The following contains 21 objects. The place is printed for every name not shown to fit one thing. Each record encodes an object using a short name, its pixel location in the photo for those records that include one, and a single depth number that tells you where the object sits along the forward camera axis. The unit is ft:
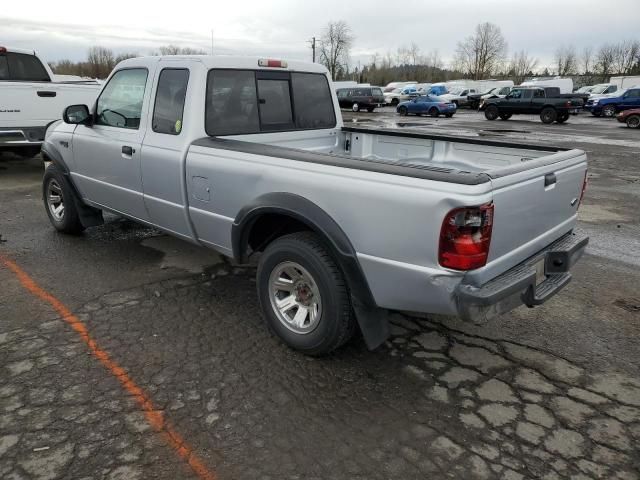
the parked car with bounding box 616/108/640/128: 78.95
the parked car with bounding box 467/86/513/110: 126.00
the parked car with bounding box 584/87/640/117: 92.12
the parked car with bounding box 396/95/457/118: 103.04
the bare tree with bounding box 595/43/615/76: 267.74
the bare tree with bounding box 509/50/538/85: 294.87
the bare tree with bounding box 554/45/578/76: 291.91
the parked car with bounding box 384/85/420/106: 143.59
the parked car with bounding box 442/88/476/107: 137.18
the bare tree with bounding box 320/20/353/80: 272.10
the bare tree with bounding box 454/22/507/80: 286.05
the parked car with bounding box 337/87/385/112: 114.73
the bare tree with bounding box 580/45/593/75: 298.15
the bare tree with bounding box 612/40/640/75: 262.88
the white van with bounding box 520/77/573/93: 135.33
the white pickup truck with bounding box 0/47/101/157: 28.73
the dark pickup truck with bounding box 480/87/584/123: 85.97
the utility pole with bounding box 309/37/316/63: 244.09
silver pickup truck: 8.60
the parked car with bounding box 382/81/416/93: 175.22
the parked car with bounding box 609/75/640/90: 155.53
